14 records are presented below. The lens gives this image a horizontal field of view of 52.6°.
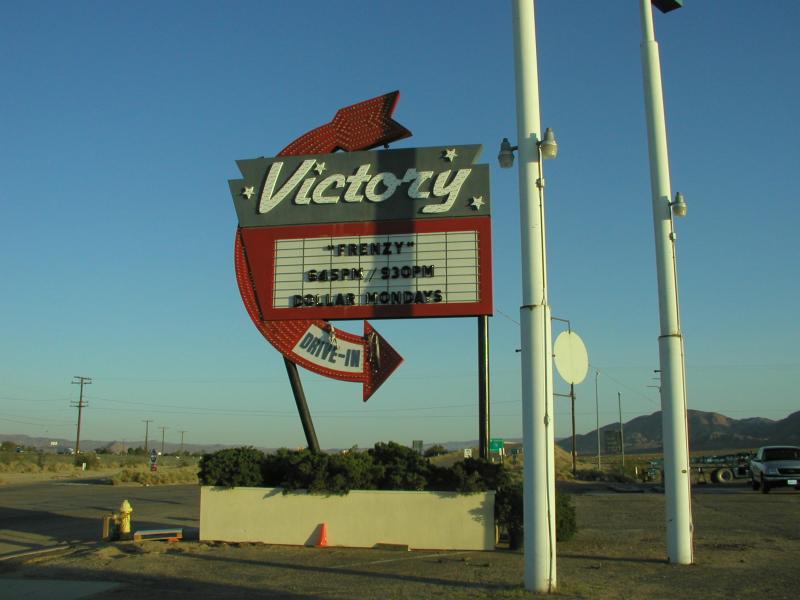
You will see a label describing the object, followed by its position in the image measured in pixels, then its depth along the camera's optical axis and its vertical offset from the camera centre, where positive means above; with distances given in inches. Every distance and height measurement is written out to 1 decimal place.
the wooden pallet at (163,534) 585.9 -63.3
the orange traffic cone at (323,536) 553.6 -60.8
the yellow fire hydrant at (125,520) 601.0 -54.2
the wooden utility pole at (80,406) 3212.8 +162.0
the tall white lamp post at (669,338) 444.5 +60.6
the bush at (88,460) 2773.1 -48.5
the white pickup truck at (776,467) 1127.0 -29.1
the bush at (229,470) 581.9 -17.2
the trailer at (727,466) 1545.3 -39.5
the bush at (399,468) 564.7 -15.3
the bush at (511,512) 536.1 -43.0
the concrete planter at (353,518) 537.0 -48.5
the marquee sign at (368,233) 621.0 +167.2
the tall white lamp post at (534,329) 368.2 +55.4
